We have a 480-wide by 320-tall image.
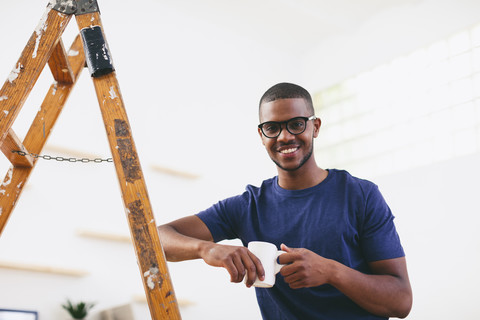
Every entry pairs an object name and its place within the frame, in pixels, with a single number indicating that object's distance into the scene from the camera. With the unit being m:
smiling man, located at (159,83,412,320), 1.28
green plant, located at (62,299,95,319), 3.05
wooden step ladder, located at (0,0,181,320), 1.02
